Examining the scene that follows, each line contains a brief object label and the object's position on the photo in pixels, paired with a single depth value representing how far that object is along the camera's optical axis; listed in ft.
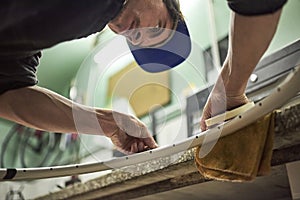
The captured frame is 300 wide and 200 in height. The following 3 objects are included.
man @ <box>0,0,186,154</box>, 2.02
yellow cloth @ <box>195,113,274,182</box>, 2.45
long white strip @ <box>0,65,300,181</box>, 2.01
